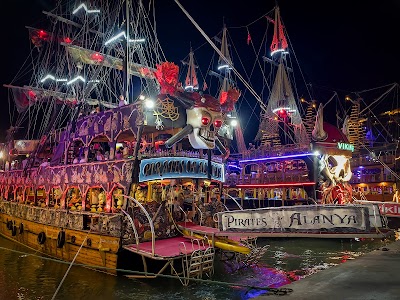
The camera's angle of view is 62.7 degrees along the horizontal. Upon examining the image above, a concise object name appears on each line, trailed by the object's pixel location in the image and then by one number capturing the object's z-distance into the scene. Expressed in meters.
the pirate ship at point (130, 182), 13.80
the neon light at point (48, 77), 32.24
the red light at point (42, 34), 33.97
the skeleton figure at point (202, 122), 15.38
